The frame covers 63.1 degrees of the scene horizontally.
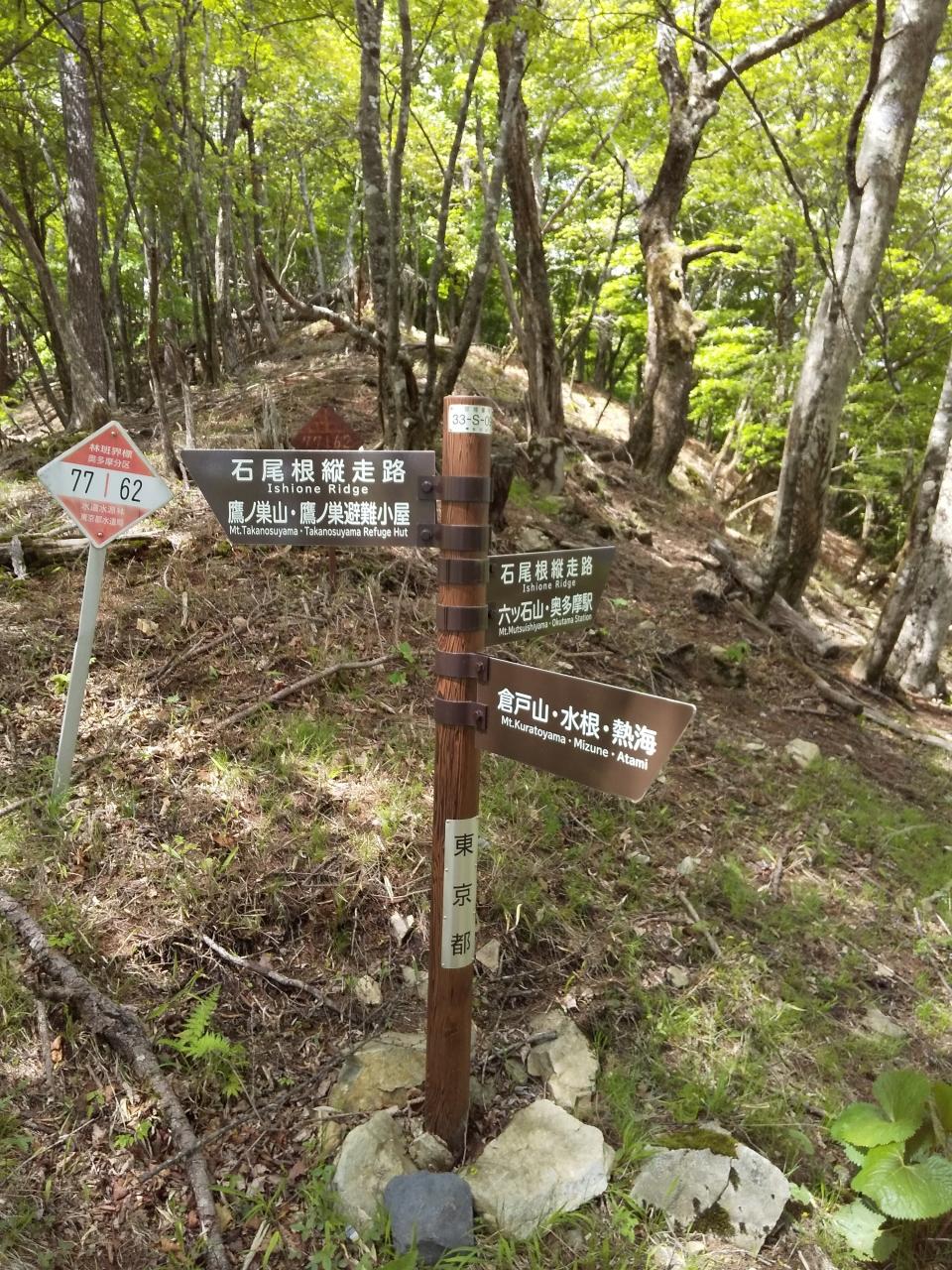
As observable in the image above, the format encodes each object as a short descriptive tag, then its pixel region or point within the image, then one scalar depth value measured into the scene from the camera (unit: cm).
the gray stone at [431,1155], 263
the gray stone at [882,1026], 355
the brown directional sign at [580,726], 202
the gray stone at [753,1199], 253
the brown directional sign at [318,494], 243
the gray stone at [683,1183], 256
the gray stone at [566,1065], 294
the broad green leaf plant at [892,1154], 240
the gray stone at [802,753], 588
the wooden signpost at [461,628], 216
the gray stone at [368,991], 322
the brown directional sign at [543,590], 238
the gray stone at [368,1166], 251
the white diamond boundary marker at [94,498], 350
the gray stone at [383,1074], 284
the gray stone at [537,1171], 253
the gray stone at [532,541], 701
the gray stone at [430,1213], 238
